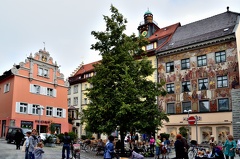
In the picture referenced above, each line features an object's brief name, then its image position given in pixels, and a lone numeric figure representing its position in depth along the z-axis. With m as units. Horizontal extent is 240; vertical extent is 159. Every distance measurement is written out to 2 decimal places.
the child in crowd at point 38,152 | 11.55
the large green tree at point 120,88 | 19.88
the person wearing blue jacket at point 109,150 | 10.80
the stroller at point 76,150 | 16.41
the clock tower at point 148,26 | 48.06
